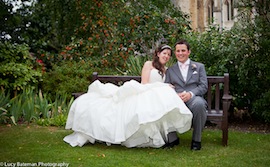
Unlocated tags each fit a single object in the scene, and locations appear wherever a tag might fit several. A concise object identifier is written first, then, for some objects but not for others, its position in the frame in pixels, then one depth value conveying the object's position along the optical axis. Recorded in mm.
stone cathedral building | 26328
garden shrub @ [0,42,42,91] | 9500
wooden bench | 6305
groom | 6223
